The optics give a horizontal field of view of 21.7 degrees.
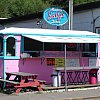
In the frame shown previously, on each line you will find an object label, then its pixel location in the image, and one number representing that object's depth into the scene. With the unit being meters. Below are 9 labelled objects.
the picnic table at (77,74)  11.67
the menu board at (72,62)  12.01
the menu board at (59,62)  11.74
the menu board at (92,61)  12.58
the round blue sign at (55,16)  13.22
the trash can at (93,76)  11.90
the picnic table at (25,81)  10.05
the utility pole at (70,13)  14.15
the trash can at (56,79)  11.05
